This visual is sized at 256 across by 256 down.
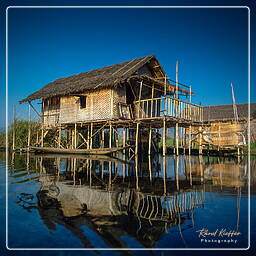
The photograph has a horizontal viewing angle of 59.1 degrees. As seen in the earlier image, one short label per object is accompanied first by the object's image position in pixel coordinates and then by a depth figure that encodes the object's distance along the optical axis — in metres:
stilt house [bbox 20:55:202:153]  14.27
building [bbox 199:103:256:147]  20.08
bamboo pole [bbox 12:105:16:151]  20.45
